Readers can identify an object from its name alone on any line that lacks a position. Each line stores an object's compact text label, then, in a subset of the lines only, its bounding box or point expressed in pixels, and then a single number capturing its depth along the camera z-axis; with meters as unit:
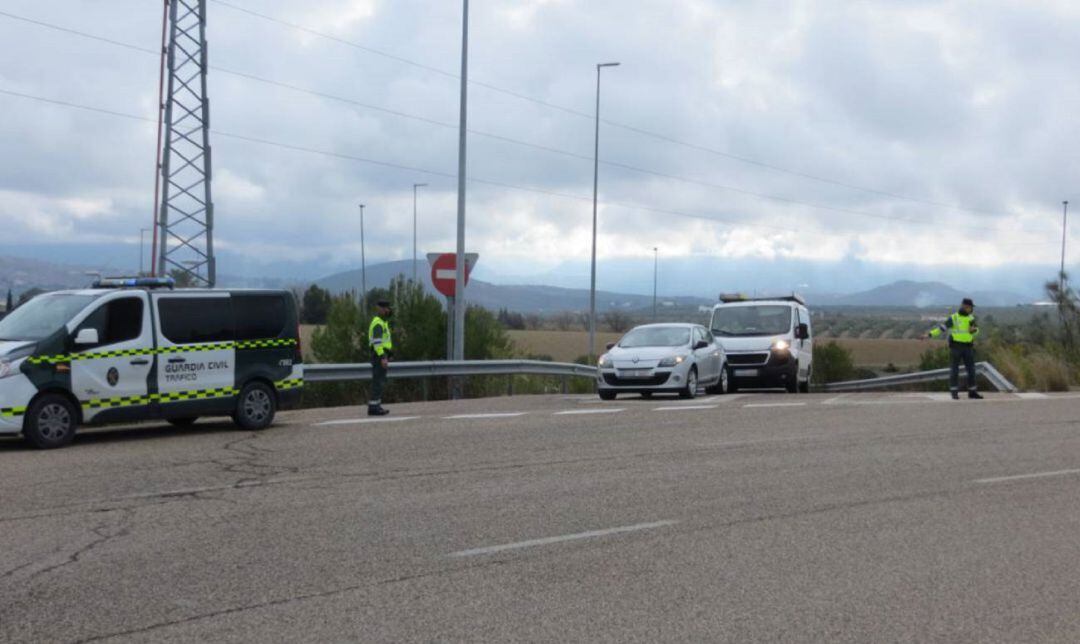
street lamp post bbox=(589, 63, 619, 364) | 40.06
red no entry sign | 25.72
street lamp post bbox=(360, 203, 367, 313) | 35.78
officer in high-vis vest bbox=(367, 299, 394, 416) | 18.59
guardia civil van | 13.65
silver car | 23.48
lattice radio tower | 26.88
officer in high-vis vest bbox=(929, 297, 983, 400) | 23.48
